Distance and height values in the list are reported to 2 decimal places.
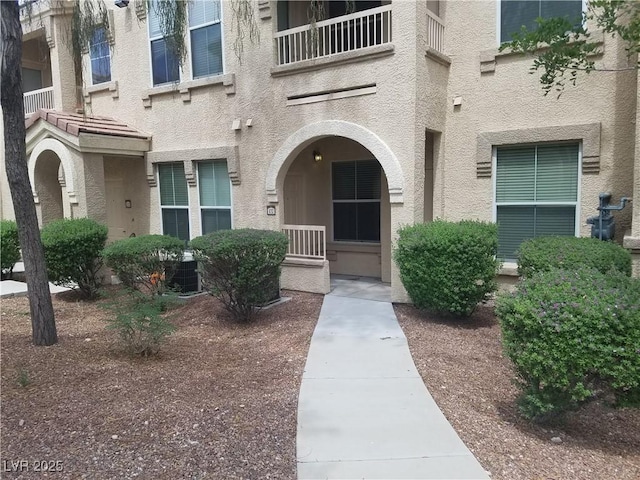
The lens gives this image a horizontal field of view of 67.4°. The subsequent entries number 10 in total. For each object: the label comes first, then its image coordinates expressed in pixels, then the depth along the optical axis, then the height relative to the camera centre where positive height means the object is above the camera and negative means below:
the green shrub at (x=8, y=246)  10.43 -0.93
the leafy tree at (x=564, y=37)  4.00 +1.34
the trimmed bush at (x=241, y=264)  6.54 -0.91
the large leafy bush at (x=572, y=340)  3.30 -1.07
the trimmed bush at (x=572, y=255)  5.96 -0.82
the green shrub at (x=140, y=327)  5.32 -1.41
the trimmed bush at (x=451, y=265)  6.53 -0.99
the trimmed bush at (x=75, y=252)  8.48 -0.89
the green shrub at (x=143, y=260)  7.87 -0.99
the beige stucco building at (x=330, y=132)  7.53 +1.16
